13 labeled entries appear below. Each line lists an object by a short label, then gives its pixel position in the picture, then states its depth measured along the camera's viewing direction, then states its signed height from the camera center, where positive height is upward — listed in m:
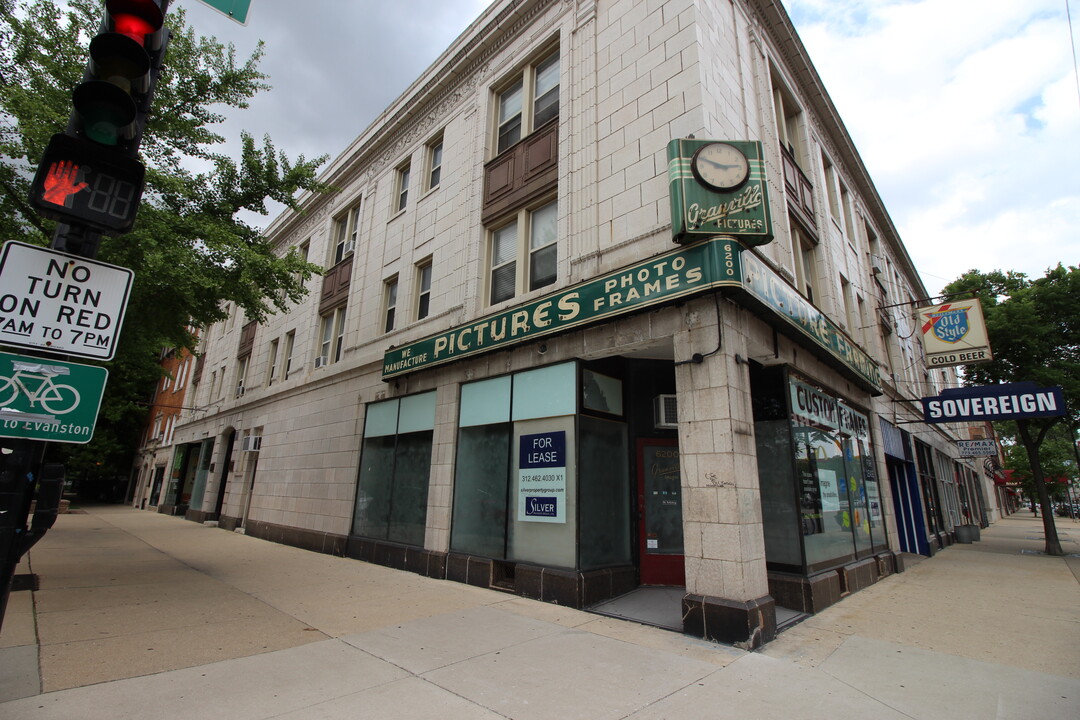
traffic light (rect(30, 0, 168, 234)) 3.18 +2.21
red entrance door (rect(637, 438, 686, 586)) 8.60 -0.39
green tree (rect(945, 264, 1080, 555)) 16.12 +5.15
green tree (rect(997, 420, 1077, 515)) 24.86 +2.60
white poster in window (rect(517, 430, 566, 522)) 8.11 +0.16
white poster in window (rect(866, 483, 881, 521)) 11.12 -0.12
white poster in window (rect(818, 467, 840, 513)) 8.76 +0.06
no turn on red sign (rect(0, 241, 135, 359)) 3.10 +1.10
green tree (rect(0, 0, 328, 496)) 8.70 +5.57
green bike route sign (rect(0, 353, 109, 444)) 2.91 +0.45
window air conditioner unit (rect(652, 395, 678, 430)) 8.73 +1.31
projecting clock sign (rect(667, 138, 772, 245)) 6.88 +4.08
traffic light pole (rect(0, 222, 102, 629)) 2.86 -0.12
